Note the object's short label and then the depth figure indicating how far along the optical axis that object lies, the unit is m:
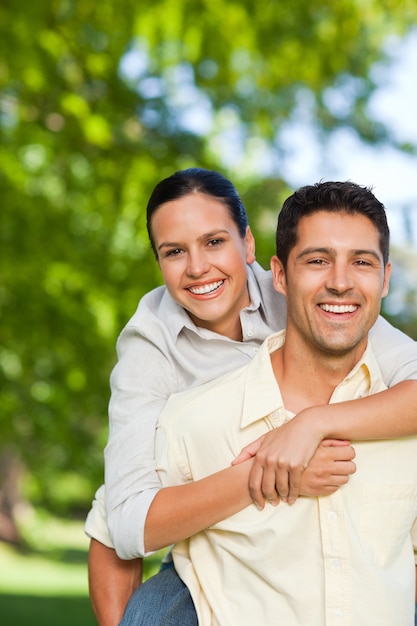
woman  2.46
